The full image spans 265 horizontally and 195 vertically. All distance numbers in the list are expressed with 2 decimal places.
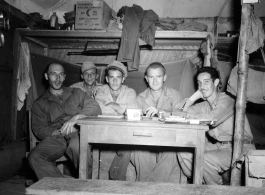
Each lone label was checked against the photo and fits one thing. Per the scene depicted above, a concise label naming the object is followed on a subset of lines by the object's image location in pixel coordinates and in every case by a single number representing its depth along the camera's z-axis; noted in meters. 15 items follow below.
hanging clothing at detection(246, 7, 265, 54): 2.33
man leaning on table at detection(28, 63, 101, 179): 2.59
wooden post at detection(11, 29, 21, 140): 3.91
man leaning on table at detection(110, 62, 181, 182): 2.59
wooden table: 1.97
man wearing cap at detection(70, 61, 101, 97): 4.10
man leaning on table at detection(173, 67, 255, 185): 2.46
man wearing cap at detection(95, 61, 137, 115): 3.26
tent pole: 2.35
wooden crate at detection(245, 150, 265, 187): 1.94
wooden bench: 1.25
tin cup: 2.18
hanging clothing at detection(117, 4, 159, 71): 3.65
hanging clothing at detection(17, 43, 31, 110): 3.97
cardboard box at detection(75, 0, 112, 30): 3.91
